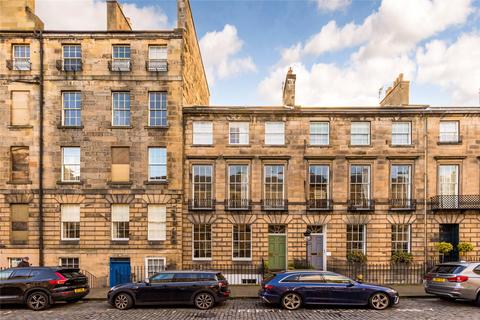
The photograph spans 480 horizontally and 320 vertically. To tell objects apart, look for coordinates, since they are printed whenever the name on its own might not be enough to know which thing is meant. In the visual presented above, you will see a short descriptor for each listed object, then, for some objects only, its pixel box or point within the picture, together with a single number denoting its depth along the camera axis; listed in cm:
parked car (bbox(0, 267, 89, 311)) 1345
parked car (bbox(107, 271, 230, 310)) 1333
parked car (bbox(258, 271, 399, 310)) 1296
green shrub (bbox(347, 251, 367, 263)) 2027
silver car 1309
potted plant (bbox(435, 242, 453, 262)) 1934
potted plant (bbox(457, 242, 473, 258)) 1934
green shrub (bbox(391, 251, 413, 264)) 2023
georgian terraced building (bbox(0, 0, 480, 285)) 1997
